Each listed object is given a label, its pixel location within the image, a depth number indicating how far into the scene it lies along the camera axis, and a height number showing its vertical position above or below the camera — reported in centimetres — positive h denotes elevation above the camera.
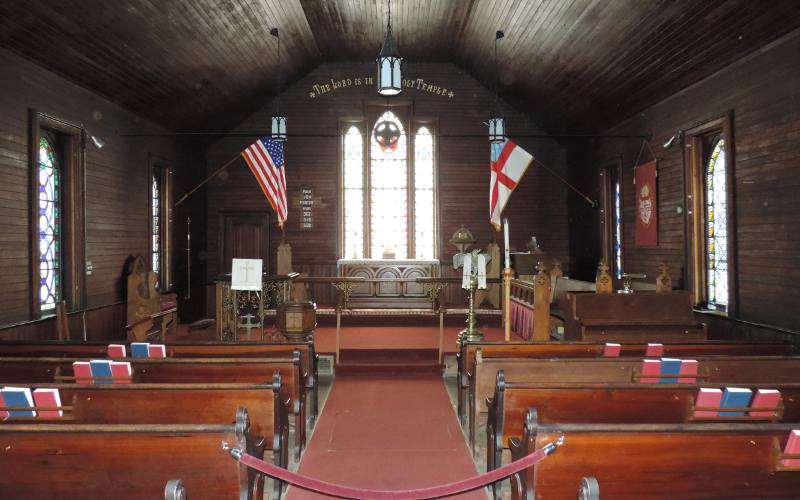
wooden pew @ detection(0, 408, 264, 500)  214 -75
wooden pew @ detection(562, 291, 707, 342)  626 -70
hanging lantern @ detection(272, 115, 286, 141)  854 +189
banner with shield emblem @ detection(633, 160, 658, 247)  826 +66
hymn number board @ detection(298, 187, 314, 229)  1173 +93
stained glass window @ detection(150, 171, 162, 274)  962 +55
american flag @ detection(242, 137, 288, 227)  906 +136
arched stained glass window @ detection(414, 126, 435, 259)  1198 +119
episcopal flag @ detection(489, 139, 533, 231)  821 +119
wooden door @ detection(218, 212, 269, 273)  1174 +39
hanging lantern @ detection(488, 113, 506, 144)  886 +188
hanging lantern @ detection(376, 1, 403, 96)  603 +190
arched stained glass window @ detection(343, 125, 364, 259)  1190 +122
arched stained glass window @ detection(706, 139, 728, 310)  702 +25
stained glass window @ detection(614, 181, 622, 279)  953 +35
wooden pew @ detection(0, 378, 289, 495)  304 -76
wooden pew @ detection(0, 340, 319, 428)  461 -74
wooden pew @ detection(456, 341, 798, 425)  442 -75
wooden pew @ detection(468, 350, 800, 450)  384 -79
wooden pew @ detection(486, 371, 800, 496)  303 -80
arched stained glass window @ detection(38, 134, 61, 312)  675 +36
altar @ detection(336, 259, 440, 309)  1060 -40
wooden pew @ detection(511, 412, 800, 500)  219 -79
